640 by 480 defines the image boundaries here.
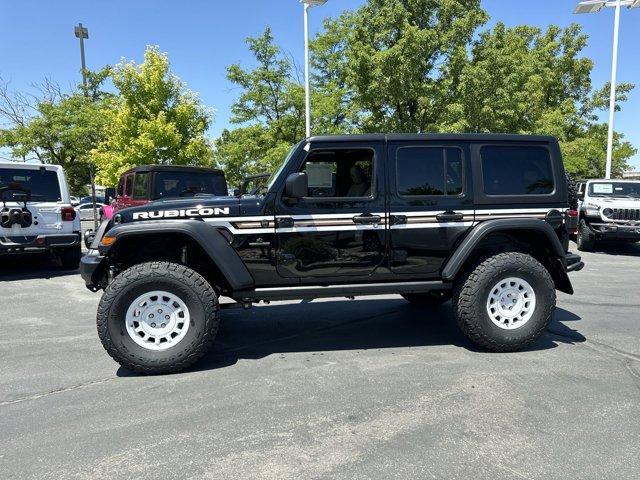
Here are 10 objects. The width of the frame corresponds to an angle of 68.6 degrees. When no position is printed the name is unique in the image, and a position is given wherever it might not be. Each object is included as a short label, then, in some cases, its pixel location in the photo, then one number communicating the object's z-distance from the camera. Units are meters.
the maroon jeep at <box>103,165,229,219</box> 9.73
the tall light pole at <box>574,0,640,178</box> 15.49
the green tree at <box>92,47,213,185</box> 16.06
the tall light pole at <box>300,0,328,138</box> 14.81
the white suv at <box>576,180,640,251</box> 11.15
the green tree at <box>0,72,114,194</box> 21.30
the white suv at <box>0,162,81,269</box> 7.98
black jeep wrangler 3.92
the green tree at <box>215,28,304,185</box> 18.14
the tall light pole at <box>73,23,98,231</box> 24.94
